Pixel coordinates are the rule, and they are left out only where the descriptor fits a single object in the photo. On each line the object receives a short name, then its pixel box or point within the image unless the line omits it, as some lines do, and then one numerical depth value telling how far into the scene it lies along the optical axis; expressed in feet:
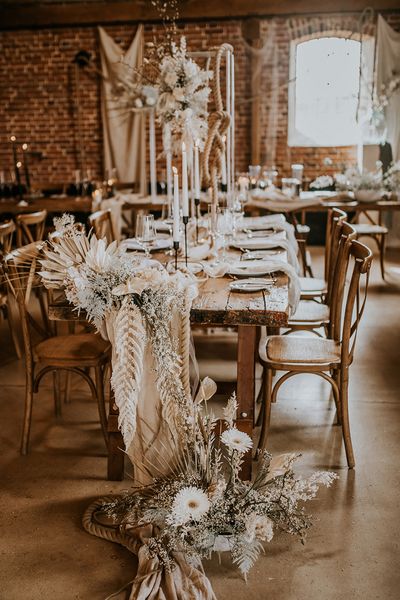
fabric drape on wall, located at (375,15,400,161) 25.59
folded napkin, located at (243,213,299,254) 13.69
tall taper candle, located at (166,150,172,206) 11.85
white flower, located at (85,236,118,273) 7.29
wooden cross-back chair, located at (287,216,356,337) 10.51
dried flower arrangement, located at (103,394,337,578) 6.55
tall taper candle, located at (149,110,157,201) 20.23
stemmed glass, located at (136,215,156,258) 9.78
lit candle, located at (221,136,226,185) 12.00
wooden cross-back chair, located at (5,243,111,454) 9.09
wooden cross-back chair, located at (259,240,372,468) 8.63
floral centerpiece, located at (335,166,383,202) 19.06
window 26.81
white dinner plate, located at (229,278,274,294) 8.57
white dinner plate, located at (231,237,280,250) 11.44
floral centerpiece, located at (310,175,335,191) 22.29
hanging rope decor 11.02
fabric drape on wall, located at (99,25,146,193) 27.17
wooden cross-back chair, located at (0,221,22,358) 13.21
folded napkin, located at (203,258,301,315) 9.26
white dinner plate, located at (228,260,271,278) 9.30
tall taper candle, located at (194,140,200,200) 10.74
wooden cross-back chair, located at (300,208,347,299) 11.73
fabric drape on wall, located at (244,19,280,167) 26.58
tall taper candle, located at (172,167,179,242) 8.55
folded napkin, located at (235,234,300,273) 11.47
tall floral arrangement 13.74
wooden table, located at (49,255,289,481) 7.77
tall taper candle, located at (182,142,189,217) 8.94
